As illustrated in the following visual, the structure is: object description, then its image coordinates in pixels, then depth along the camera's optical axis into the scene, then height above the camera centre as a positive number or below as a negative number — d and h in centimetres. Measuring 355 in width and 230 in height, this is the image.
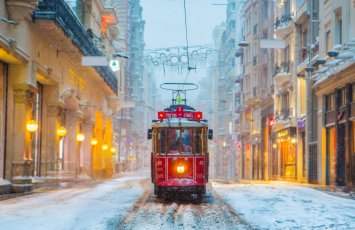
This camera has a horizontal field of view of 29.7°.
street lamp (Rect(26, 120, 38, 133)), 2397 +101
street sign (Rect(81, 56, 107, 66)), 2919 +409
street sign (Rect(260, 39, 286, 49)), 2775 +464
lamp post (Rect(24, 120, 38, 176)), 2362 +87
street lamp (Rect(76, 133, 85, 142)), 3654 +95
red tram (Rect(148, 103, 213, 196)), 2052 +2
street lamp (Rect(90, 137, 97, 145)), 4197 +85
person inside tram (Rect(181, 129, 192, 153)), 2075 +43
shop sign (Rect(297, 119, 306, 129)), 4053 +194
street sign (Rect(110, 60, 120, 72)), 4659 +637
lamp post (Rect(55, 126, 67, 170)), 3176 +107
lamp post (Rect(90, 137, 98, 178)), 4200 +57
